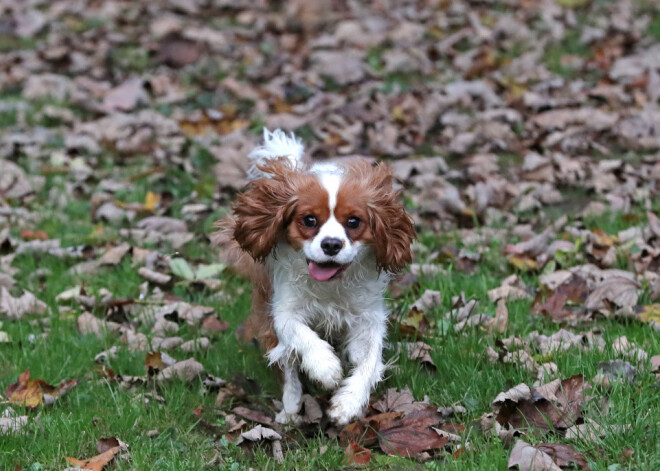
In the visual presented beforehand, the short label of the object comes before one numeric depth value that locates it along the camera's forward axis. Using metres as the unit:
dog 8.15
